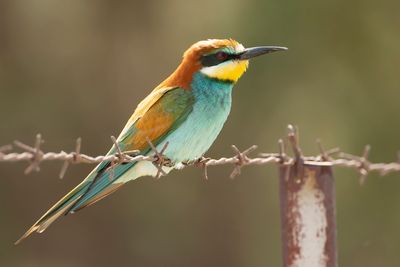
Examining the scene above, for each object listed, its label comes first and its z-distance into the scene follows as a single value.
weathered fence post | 5.30
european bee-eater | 7.36
